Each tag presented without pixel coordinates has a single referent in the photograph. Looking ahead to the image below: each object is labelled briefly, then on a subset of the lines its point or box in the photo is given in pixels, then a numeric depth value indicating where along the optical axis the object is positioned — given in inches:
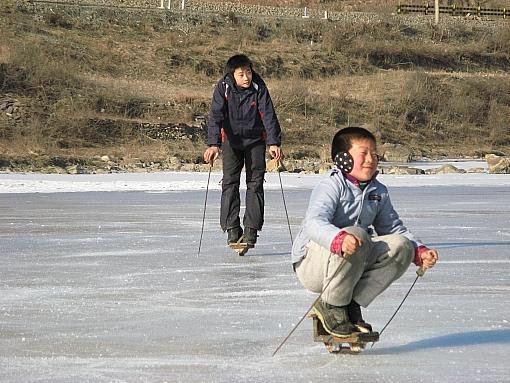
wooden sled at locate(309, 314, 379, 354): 375.9
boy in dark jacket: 684.7
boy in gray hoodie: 377.7
